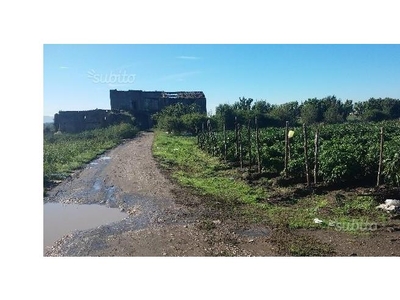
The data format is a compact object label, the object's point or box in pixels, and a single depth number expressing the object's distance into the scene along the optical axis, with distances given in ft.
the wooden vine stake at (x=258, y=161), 36.55
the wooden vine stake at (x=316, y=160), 29.45
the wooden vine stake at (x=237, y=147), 43.35
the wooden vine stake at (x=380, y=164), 27.31
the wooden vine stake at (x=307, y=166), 30.27
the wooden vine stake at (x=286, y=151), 32.91
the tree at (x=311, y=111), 105.81
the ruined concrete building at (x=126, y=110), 97.66
